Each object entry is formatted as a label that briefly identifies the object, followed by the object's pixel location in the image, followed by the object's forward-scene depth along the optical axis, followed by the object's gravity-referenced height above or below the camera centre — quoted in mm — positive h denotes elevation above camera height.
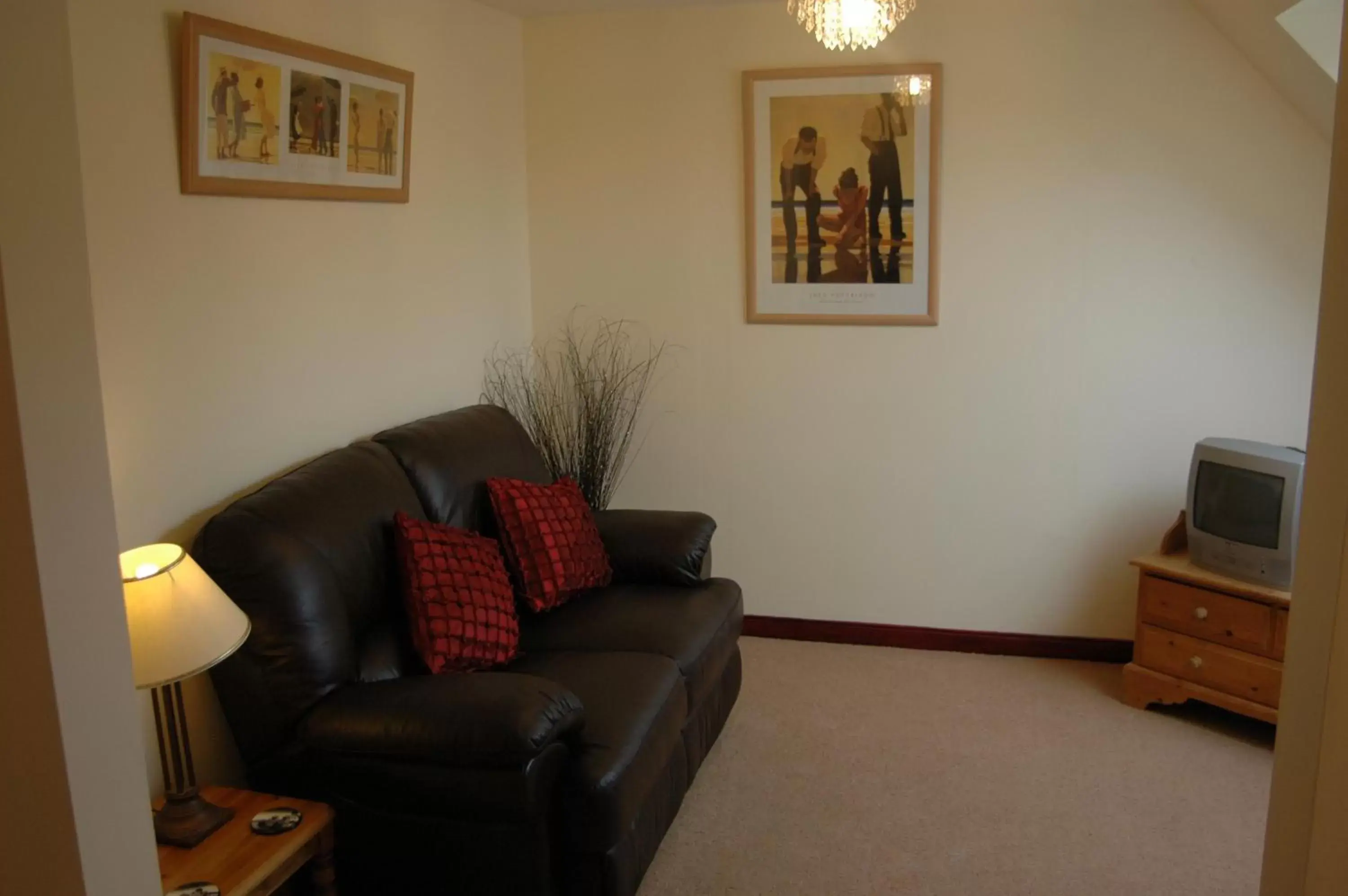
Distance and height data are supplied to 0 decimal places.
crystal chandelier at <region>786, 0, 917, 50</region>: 2812 +633
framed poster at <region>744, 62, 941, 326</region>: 4059 +283
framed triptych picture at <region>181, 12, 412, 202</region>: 2637 +406
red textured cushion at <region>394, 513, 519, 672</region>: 2814 -844
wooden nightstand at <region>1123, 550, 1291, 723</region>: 3420 -1173
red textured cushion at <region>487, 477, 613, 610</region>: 3311 -810
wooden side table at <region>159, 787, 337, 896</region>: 2205 -1175
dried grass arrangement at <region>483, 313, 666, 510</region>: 4371 -492
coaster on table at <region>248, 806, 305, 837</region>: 2375 -1168
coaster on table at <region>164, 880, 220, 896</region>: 2137 -1172
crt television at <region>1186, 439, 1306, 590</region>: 3404 -747
